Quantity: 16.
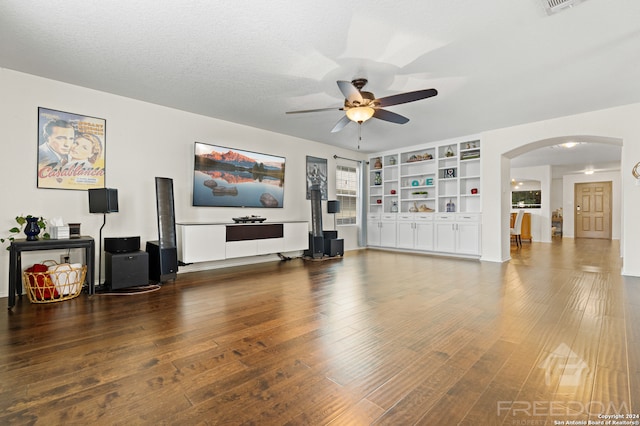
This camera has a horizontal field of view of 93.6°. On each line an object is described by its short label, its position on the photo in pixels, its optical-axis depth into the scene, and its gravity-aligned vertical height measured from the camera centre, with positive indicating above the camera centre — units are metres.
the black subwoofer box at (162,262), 4.14 -0.70
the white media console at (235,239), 4.55 -0.46
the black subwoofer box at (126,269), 3.72 -0.72
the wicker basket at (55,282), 3.25 -0.78
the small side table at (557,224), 12.22 -0.48
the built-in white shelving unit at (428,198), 6.73 +0.36
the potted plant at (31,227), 3.30 -0.16
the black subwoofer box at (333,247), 6.59 -0.76
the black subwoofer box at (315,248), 6.35 -0.75
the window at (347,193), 7.85 +0.51
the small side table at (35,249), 3.08 -0.41
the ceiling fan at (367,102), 3.25 +1.31
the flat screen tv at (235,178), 5.14 +0.65
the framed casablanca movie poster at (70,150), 3.77 +0.82
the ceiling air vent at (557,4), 2.36 +1.66
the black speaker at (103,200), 3.73 +0.16
